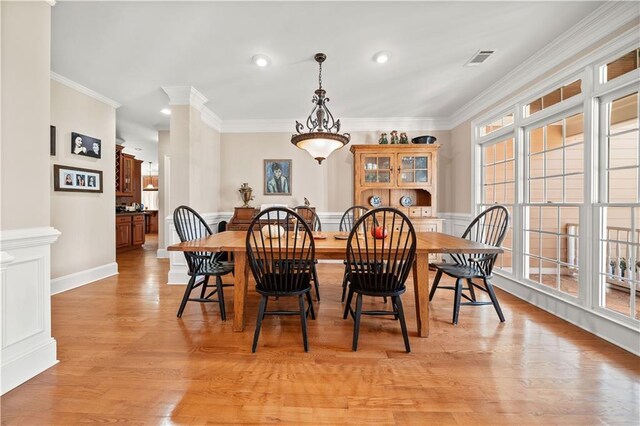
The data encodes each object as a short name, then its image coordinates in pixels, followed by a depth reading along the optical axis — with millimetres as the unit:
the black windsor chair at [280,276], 1879
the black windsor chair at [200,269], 2363
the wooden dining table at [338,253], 1966
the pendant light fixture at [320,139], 2368
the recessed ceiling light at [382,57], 2639
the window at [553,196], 2625
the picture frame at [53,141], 3135
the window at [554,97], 2432
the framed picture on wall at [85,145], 3391
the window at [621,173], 1968
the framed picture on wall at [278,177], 4770
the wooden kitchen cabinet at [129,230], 5742
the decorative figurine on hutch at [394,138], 4430
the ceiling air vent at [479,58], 2633
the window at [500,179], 3377
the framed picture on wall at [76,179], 3201
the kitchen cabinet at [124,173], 6229
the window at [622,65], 1946
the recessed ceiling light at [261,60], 2684
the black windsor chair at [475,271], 2307
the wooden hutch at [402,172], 4328
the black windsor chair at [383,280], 1849
